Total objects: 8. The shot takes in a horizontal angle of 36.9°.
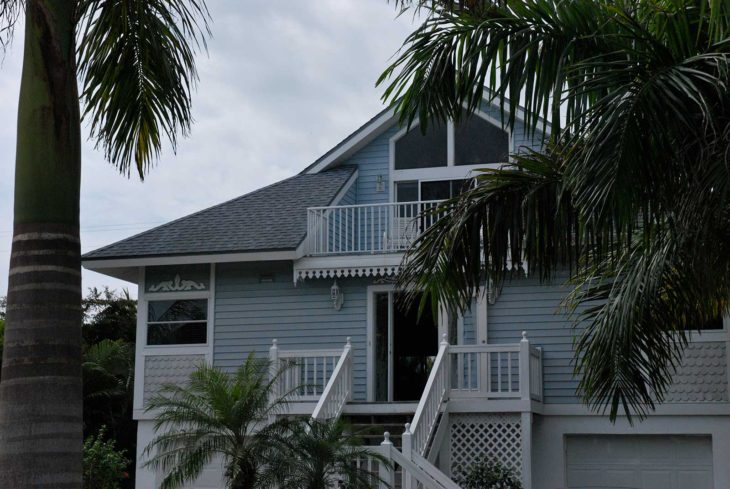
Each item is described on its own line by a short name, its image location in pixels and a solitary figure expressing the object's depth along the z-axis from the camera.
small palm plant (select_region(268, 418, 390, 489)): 12.27
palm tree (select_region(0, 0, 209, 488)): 6.43
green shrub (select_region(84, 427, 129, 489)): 17.47
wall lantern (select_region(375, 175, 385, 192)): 20.55
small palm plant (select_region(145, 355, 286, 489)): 12.48
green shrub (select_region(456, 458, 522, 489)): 15.74
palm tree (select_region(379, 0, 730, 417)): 7.25
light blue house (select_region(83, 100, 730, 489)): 16.78
